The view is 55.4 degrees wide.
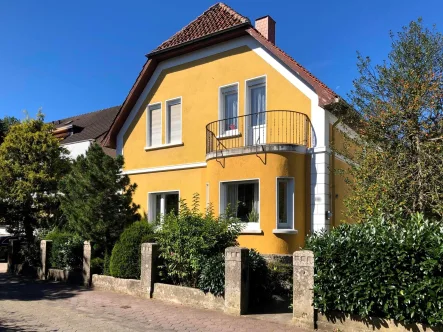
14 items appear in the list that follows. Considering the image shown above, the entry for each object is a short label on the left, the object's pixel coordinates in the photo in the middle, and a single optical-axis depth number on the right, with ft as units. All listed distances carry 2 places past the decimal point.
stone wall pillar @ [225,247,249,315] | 27.58
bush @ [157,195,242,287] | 31.58
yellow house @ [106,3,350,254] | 39.42
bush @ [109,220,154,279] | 36.78
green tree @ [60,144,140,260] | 41.45
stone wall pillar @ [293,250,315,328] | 24.35
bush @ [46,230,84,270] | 44.93
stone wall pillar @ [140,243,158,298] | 33.71
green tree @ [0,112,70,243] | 53.62
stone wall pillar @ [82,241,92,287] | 40.40
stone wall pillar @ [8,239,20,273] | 53.11
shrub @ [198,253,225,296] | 28.81
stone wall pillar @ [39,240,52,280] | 46.47
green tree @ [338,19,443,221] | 26.84
